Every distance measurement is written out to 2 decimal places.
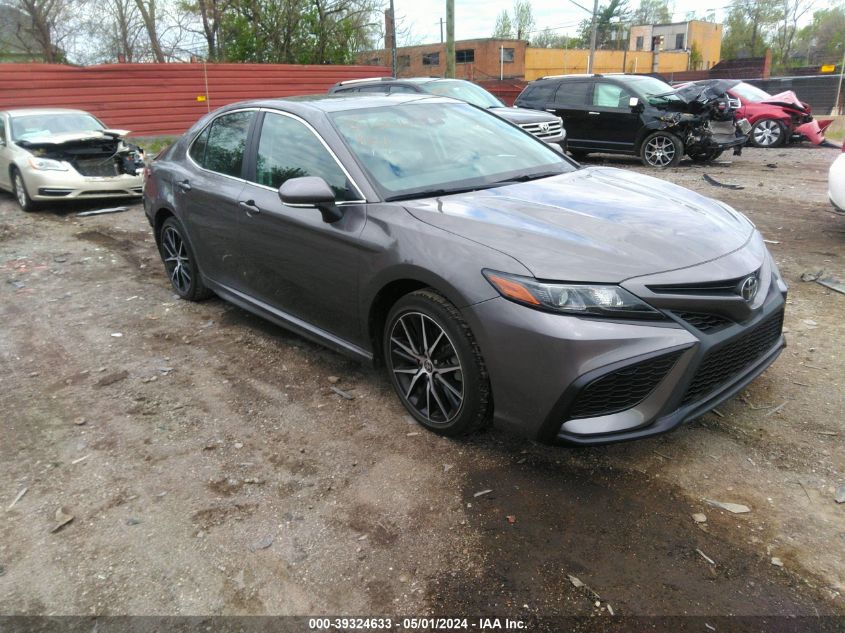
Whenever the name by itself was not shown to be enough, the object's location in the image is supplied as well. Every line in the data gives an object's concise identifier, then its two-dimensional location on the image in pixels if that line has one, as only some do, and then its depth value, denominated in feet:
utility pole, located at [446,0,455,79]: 69.51
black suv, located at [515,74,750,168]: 39.65
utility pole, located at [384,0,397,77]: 74.82
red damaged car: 49.44
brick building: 184.85
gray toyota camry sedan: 8.73
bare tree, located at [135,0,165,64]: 101.30
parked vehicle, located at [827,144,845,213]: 19.84
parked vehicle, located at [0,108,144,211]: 31.48
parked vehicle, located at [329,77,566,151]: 36.19
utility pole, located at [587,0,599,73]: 111.52
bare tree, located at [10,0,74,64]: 102.06
